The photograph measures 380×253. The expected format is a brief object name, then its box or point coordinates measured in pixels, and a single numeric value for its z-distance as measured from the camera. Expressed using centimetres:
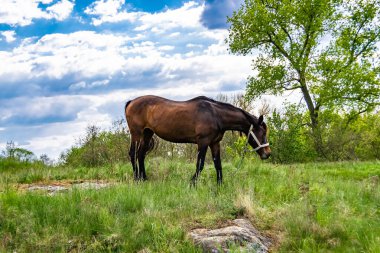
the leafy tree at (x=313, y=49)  3033
